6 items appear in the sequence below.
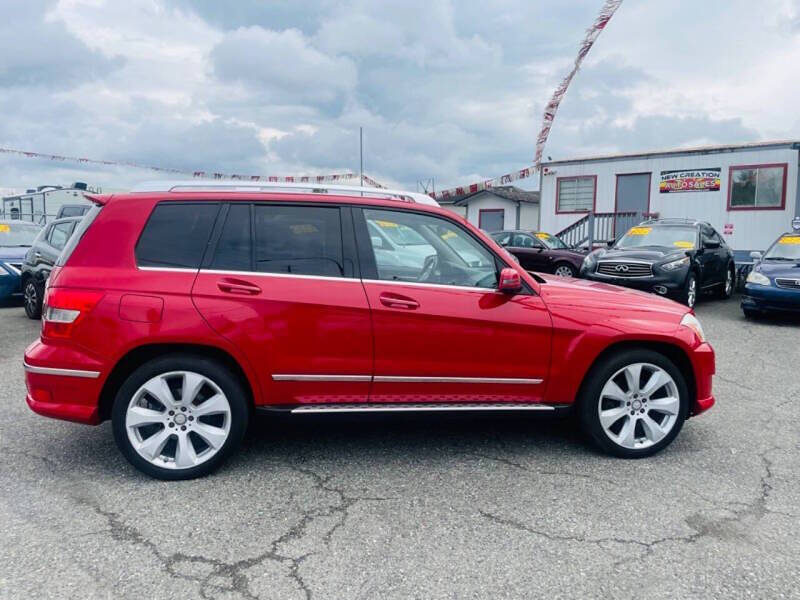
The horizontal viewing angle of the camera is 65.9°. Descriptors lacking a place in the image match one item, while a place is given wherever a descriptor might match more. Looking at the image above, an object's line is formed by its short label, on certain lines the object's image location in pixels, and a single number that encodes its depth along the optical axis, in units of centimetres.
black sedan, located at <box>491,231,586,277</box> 1470
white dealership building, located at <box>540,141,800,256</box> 1675
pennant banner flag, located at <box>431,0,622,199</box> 1834
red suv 343
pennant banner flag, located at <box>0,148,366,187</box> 1733
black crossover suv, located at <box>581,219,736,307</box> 1035
